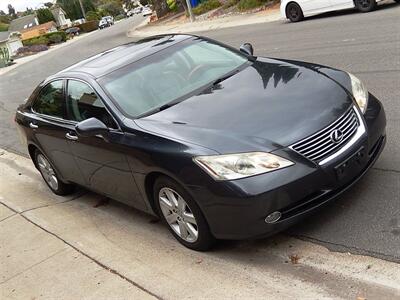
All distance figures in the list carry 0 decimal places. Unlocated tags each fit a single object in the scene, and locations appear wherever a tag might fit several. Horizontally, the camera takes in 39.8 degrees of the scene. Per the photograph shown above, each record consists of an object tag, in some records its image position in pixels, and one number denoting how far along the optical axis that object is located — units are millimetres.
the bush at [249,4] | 24234
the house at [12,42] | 61788
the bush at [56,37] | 67062
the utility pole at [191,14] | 28367
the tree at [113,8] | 135375
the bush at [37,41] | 65450
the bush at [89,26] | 88500
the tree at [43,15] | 121500
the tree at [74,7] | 127312
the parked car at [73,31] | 80688
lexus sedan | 3840
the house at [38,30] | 101250
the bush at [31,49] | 56062
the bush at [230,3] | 27852
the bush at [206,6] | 31609
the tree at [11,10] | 194812
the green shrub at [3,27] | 129200
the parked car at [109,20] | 81912
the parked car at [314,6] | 14634
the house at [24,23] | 118750
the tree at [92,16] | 113375
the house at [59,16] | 126438
